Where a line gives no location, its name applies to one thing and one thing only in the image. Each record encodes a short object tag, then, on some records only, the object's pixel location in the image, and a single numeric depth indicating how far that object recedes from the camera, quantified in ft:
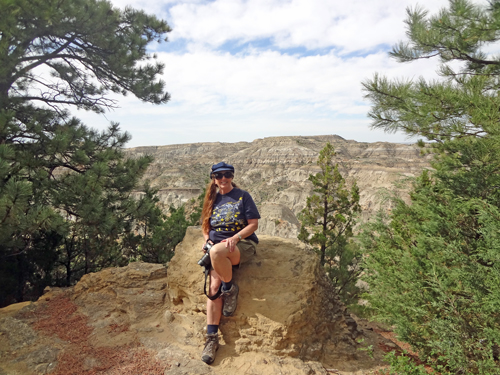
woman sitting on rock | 11.06
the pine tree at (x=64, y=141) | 17.38
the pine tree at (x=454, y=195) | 12.75
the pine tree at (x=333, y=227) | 37.01
